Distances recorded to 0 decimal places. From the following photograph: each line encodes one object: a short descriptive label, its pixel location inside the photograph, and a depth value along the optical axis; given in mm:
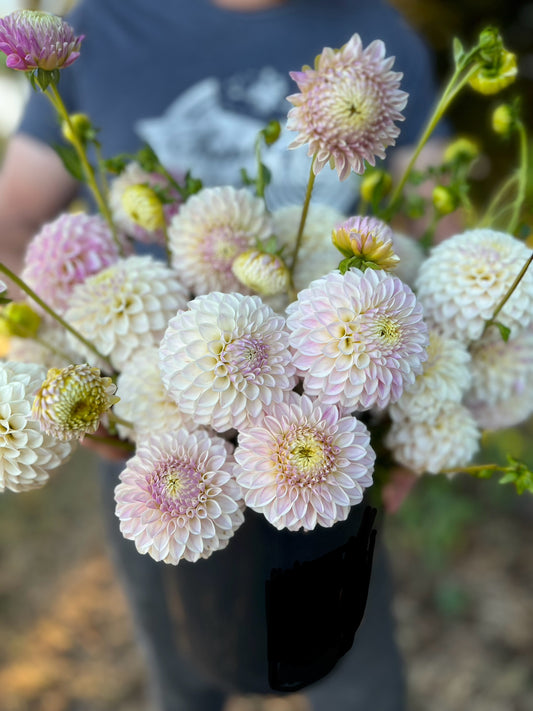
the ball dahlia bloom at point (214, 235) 433
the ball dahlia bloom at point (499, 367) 463
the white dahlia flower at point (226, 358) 340
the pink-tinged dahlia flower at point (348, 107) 343
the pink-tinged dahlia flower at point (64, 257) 456
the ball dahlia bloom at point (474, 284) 406
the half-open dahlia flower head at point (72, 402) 318
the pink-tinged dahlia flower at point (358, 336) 329
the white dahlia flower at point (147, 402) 397
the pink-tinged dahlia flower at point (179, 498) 344
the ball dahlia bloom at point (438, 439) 436
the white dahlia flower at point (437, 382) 412
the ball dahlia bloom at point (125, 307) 418
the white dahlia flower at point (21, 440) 351
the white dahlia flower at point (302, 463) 338
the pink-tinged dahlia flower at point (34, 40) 333
